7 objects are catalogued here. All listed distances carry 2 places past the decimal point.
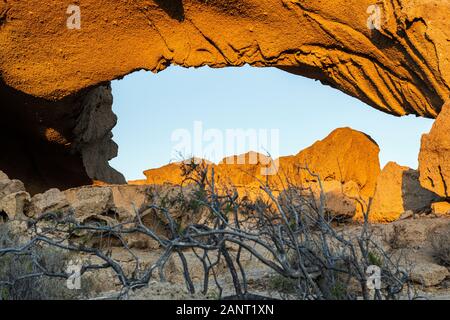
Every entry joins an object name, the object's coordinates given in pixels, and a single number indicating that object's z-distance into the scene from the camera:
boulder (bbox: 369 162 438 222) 10.55
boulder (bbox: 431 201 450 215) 8.98
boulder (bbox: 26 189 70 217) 7.74
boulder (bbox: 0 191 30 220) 7.66
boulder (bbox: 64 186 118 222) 7.78
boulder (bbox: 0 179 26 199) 8.48
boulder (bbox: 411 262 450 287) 5.86
